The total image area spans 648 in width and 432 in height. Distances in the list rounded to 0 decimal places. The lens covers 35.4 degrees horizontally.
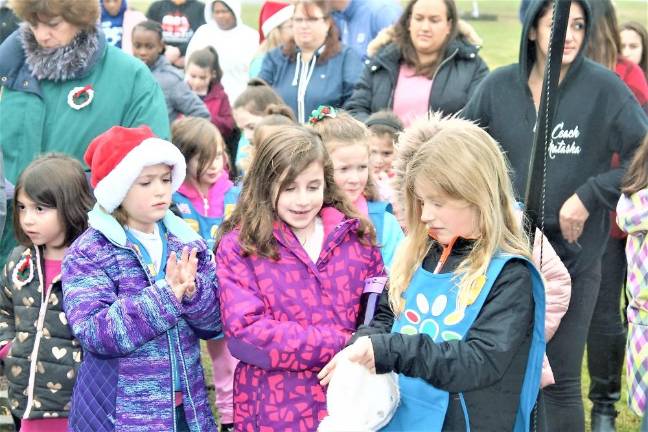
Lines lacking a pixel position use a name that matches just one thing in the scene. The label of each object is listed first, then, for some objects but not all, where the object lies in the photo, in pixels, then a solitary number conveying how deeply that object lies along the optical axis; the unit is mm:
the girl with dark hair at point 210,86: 8203
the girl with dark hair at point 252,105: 6219
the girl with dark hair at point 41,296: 3871
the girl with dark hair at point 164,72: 7406
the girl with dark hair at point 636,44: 6965
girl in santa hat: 3367
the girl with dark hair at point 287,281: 3344
